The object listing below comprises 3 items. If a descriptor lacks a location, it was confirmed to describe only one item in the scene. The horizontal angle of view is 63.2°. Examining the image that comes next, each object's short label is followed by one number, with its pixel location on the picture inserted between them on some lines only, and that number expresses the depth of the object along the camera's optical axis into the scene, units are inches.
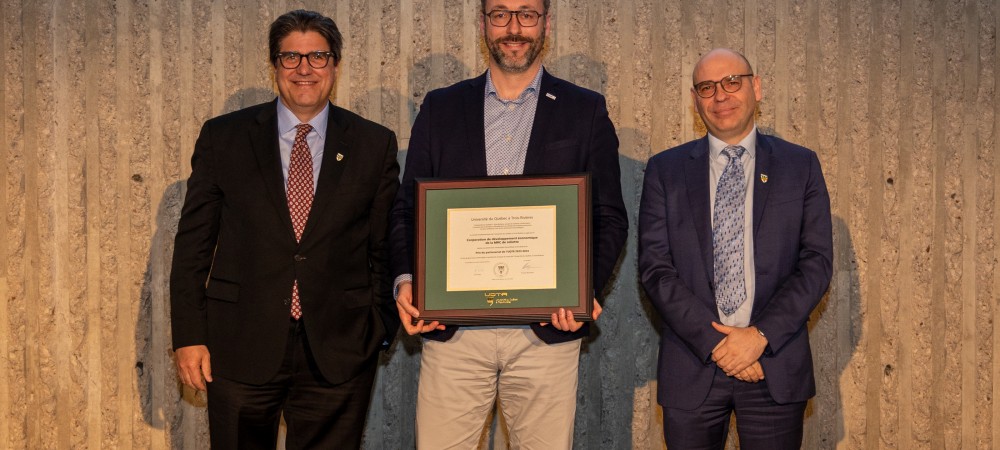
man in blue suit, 98.3
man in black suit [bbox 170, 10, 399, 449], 101.7
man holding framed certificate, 100.7
